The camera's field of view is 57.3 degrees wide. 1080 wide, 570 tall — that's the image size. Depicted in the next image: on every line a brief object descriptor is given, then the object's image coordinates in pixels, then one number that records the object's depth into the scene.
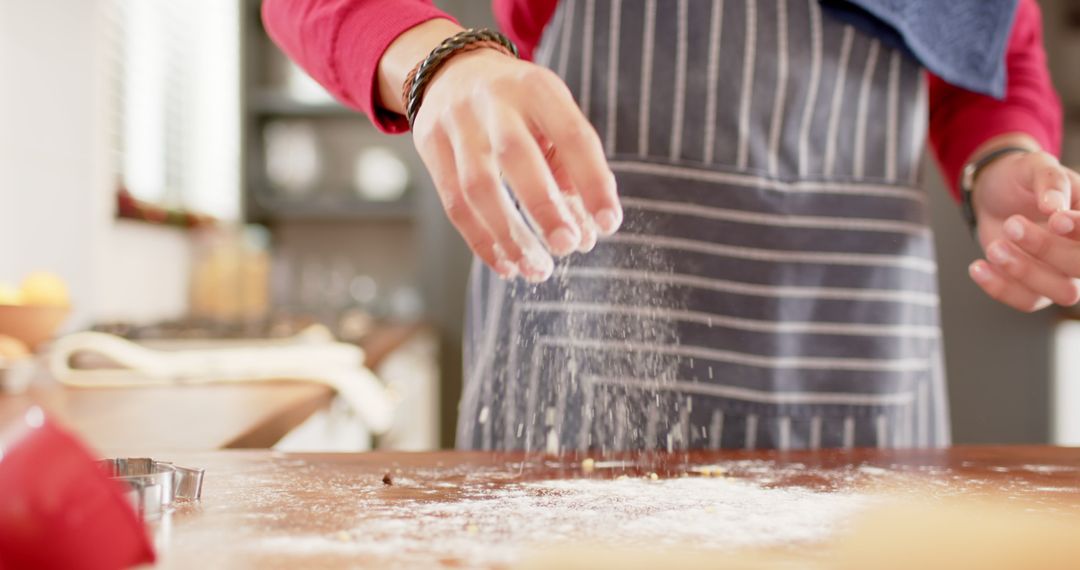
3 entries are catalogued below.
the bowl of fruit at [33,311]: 1.30
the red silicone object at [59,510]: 0.45
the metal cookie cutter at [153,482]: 0.59
